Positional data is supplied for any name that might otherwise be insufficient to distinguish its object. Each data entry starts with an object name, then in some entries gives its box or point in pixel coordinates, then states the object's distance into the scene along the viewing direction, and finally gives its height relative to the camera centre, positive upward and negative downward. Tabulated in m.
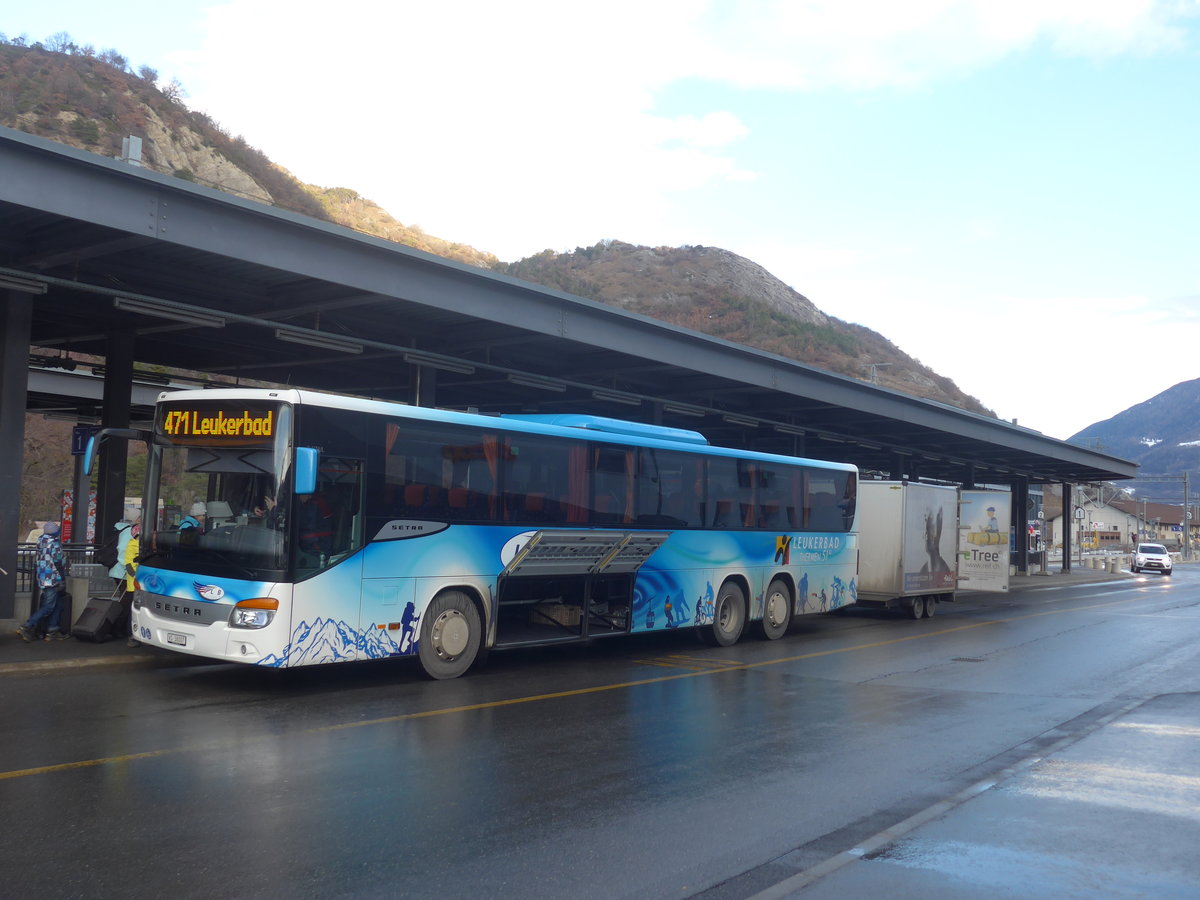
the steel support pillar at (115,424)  17.41 +1.32
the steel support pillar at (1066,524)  53.94 +0.68
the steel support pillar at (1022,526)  50.78 +0.47
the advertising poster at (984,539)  26.38 -0.14
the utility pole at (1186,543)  83.94 -0.09
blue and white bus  10.48 -0.22
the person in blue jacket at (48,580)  13.38 -1.06
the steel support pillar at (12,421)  13.52 +1.00
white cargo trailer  22.38 -0.29
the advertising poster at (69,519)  24.22 -0.48
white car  56.34 -1.02
